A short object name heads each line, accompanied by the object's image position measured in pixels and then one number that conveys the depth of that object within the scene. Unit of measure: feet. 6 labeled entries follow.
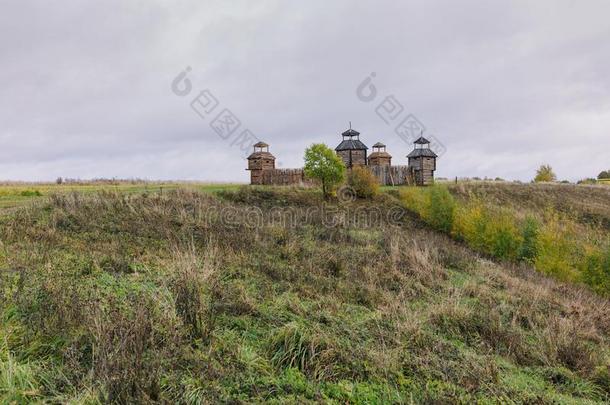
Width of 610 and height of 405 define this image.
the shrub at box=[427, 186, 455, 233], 86.84
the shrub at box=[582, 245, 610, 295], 52.90
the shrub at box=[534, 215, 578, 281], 57.77
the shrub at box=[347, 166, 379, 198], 102.37
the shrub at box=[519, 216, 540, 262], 64.80
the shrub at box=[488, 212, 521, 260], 68.01
